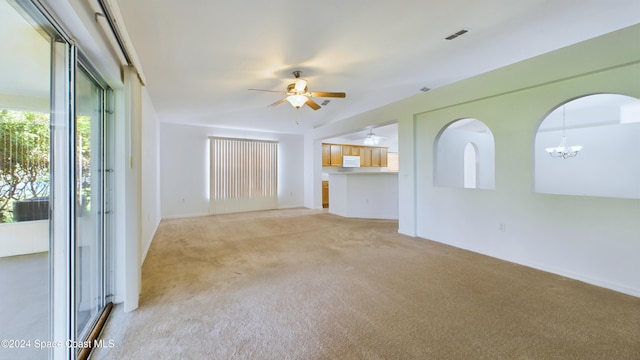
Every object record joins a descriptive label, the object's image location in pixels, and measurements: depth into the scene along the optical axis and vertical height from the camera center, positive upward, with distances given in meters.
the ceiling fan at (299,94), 3.41 +1.22
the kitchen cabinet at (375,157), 9.56 +0.87
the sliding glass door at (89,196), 1.72 -0.10
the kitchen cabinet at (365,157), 9.27 +0.85
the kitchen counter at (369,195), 6.21 -0.40
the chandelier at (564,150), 4.87 +0.54
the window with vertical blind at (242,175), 6.72 +0.16
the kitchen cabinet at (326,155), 8.38 +0.85
